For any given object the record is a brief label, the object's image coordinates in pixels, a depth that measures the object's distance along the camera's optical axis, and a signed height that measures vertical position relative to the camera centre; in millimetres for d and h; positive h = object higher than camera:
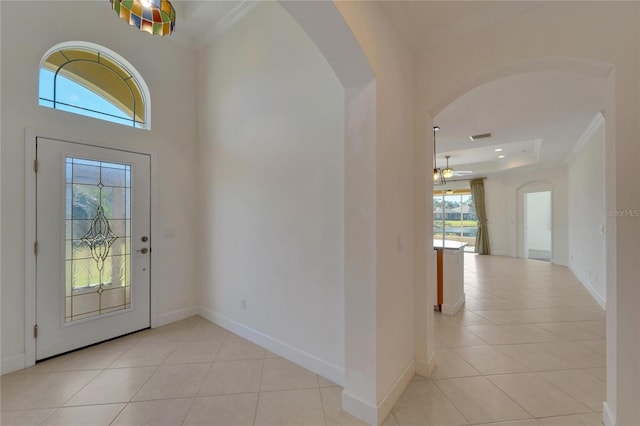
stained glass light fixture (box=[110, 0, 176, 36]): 1600 +1277
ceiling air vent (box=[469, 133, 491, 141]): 4770 +1453
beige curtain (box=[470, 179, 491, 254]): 9073 -116
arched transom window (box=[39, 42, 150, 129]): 2725 +1472
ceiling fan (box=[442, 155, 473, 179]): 6427 +1370
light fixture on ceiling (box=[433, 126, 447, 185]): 6414 +970
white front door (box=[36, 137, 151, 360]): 2588 -345
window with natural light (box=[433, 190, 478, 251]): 9992 -88
